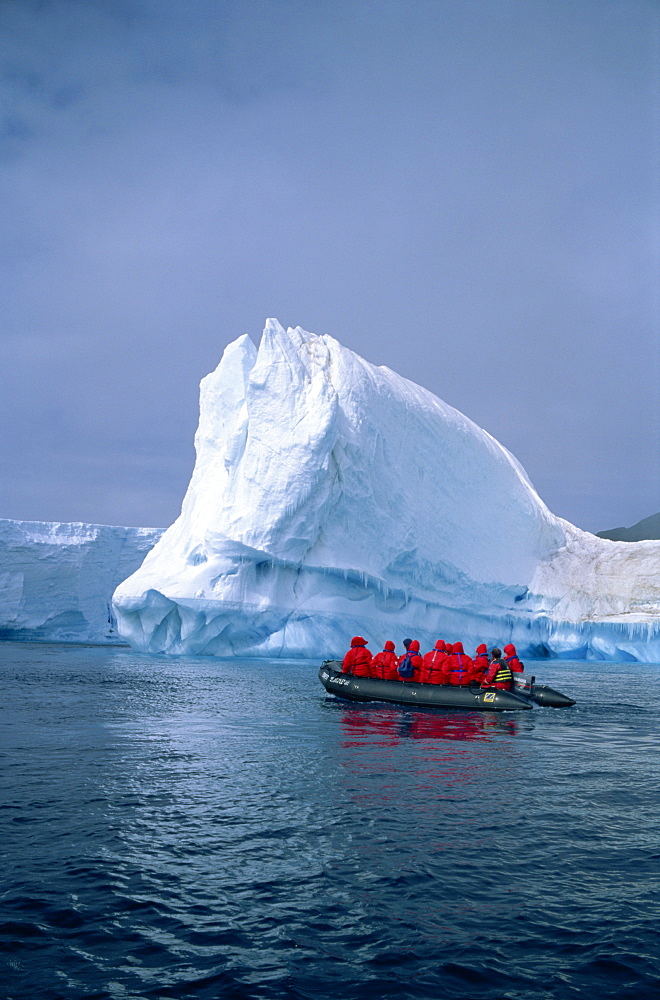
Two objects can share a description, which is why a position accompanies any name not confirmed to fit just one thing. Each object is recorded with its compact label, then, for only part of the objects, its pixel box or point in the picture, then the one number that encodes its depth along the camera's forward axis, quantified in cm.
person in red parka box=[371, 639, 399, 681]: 1470
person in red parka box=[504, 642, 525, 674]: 1516
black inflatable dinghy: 1326
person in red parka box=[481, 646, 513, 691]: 1378
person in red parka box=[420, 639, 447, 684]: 1404
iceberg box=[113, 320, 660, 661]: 2495
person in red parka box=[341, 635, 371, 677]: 1459
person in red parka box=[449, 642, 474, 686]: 1395
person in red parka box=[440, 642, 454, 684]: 1402
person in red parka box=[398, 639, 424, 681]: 1419
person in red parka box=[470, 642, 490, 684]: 1409
